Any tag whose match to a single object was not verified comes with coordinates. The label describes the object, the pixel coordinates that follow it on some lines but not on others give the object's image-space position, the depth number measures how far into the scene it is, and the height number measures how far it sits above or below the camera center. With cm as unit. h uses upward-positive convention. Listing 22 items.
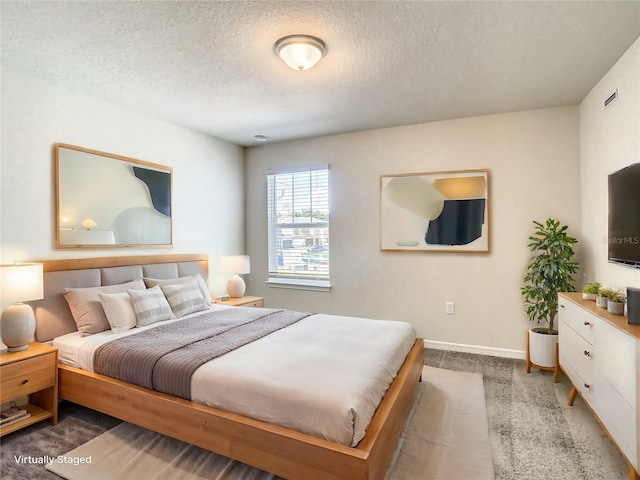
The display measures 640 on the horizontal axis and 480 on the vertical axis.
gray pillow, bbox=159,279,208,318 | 322 -56
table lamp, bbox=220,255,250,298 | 420 -37
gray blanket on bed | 206 -73
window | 455 +17
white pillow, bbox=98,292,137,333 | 273 -59
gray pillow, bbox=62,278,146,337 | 269 -56
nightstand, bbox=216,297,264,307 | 395 -74
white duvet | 163 -76
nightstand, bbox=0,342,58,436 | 218 -94
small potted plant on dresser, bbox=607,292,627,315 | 208 -40
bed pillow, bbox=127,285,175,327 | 287 -58
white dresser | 165 -75
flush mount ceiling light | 221 +127
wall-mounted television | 219 +16
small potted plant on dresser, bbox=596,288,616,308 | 224 -39
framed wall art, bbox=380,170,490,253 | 374 +32
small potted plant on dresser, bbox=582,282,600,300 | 252 -39
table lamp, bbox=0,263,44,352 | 225 -39
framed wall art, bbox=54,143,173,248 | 290 +39
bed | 155 -98
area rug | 188 -129
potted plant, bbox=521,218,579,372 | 312 -41
